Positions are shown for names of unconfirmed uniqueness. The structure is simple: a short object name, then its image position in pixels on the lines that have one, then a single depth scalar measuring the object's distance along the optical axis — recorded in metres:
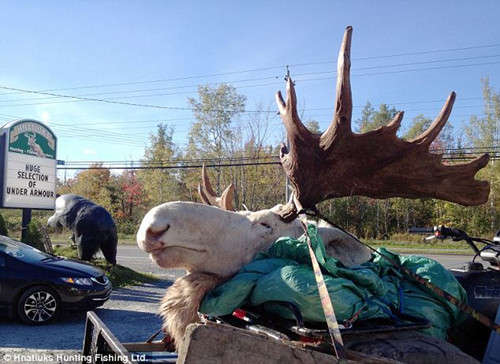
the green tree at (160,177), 35.78
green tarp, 1.96
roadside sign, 12.50
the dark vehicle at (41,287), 7.70
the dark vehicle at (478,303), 2.53
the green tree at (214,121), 28.02
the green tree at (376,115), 37.71
